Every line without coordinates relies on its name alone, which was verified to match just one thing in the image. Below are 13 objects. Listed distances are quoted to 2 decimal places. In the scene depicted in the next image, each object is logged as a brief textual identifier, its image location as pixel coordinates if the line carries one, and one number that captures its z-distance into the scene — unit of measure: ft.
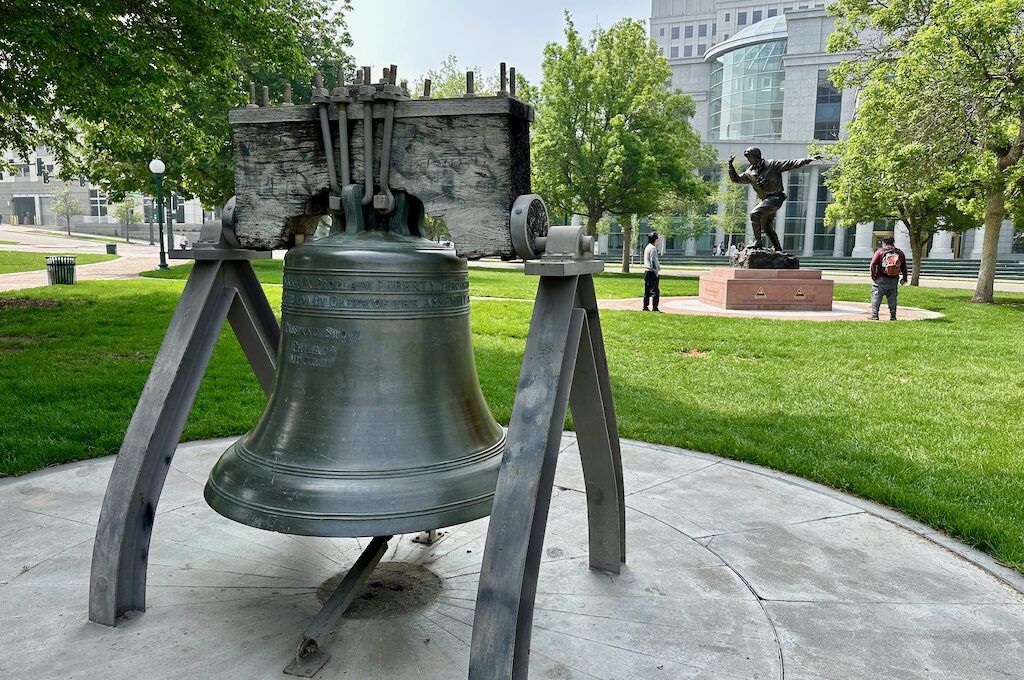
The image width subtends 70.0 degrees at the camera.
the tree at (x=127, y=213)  233.27
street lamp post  74.38
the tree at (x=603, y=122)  97.71
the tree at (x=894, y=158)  56.90
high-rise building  182.09
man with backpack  47.91
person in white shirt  50.52
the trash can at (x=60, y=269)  60.85
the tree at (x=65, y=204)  232.32
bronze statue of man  60.54
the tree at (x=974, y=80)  53.06
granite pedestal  56.90
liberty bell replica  8.69
